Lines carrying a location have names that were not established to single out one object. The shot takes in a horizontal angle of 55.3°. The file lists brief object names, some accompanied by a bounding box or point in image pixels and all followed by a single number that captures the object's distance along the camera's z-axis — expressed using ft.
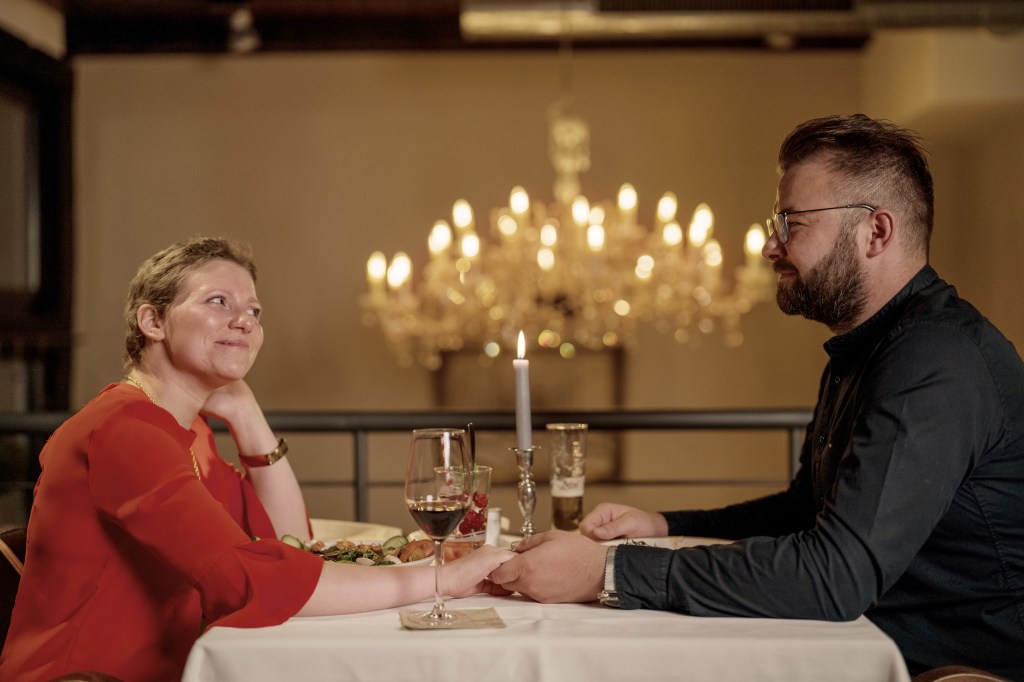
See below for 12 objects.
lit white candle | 5.32
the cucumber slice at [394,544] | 5.44
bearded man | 4.30
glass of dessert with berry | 5.01
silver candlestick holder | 5.52
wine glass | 4.24
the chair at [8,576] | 5.43
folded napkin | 4.09
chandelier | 16.70
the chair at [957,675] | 3.94
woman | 4.43
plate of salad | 5.03
